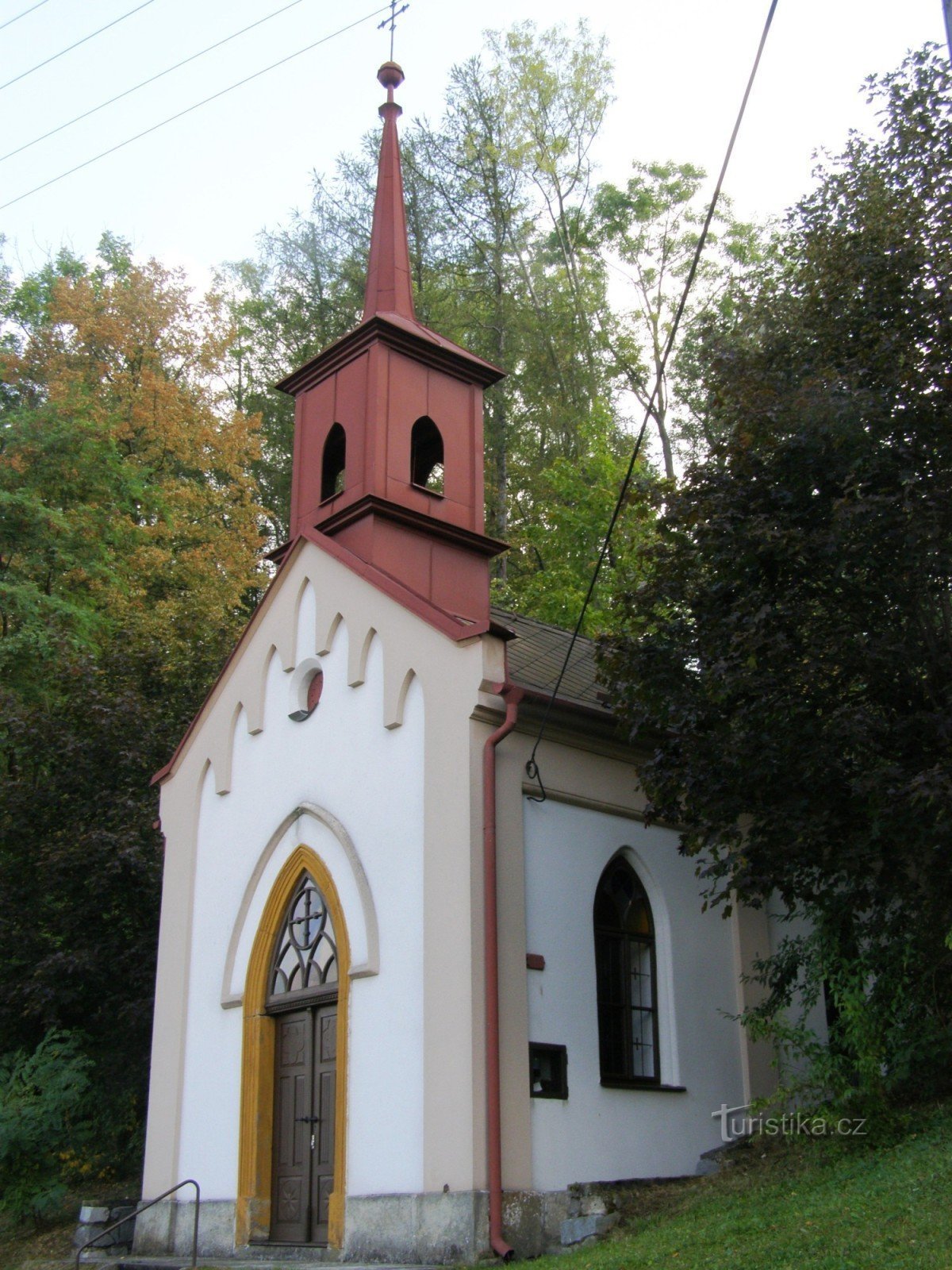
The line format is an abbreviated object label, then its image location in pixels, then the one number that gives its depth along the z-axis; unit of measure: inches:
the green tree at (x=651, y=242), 1186.0
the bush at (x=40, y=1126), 591.5
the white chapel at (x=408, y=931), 429.1
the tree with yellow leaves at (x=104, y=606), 685.3
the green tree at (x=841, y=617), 402.3
